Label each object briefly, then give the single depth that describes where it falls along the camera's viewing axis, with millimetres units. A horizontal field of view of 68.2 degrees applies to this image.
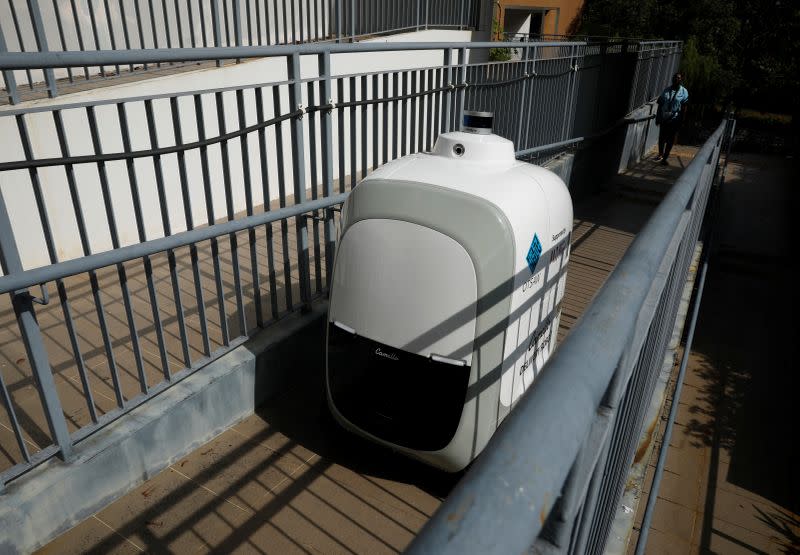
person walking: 12695
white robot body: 2758
